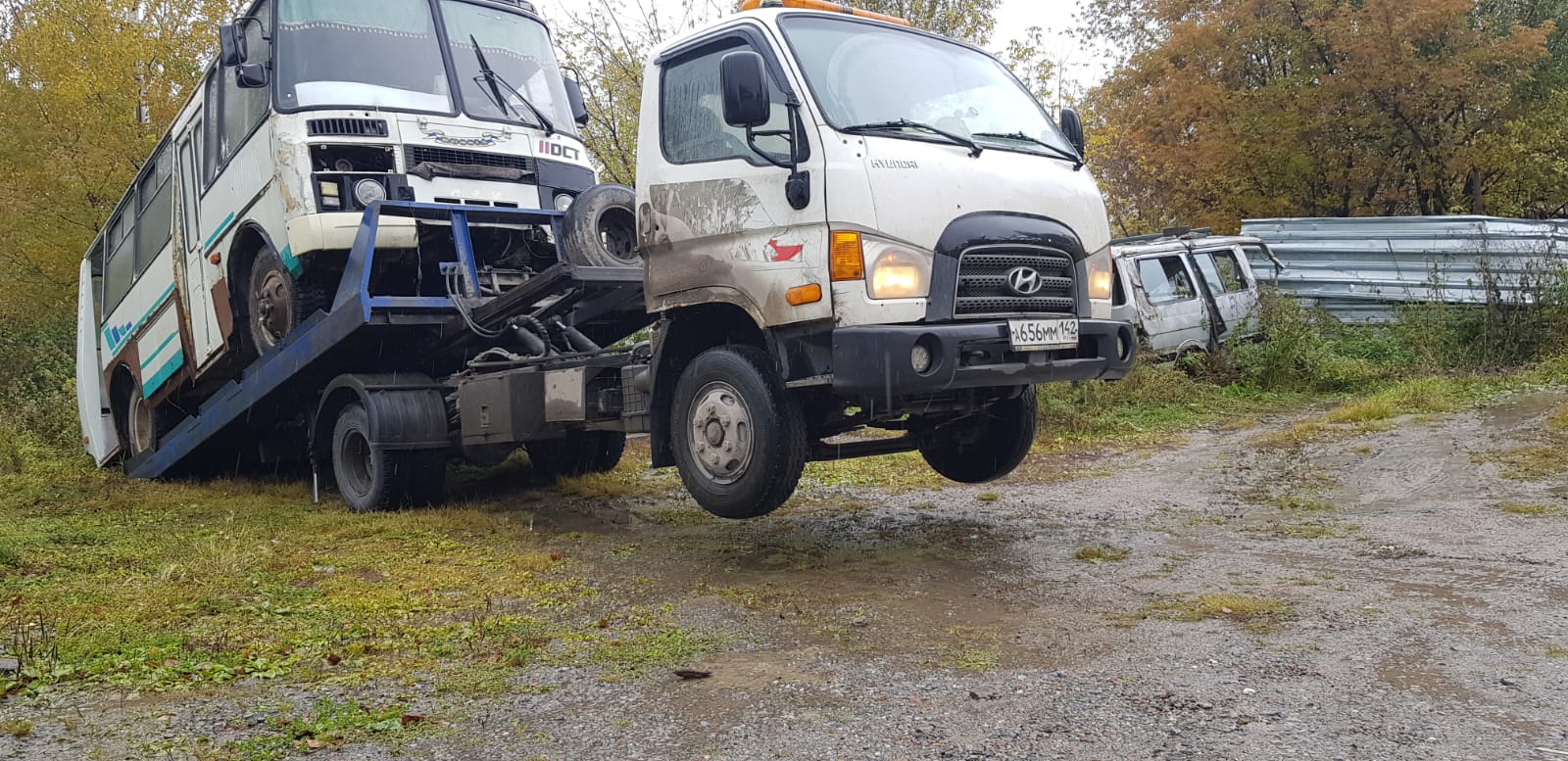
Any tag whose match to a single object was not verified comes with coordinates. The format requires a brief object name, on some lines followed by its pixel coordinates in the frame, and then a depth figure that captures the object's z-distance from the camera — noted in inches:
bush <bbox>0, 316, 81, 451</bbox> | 550.6
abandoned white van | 572.7
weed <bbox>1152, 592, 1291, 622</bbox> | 176.4
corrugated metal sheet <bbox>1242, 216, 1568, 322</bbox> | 577.6
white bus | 303.7
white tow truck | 206.2
